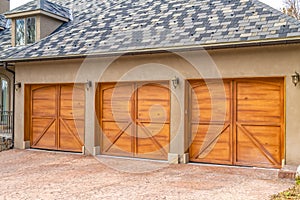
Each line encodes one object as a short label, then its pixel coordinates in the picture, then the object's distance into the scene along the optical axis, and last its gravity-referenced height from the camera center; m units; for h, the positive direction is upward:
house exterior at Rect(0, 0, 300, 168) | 7.98 +0.61
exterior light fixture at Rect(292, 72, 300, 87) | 7.49 +0.61
